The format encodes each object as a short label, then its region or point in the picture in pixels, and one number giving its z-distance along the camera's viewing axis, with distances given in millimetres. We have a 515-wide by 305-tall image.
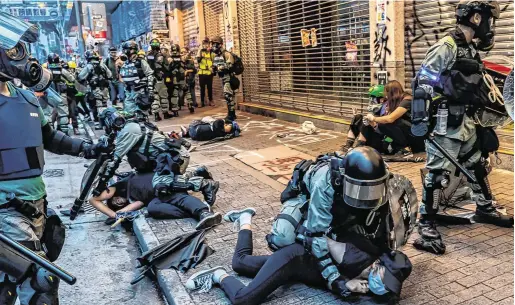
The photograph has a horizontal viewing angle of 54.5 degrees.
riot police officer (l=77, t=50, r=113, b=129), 12789
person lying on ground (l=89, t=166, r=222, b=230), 5176
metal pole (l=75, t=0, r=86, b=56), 33562
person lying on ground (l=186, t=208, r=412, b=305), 3195
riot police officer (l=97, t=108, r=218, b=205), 5293
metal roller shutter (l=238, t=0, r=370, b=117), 9398
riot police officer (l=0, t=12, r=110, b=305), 2883
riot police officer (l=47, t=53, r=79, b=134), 11312
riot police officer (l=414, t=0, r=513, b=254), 4113
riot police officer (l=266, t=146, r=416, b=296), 2939
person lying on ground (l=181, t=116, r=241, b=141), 9875
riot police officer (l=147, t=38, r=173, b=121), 13008
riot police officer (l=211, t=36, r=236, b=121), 11750
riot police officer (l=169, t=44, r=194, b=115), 13773
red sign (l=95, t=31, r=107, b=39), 32581
